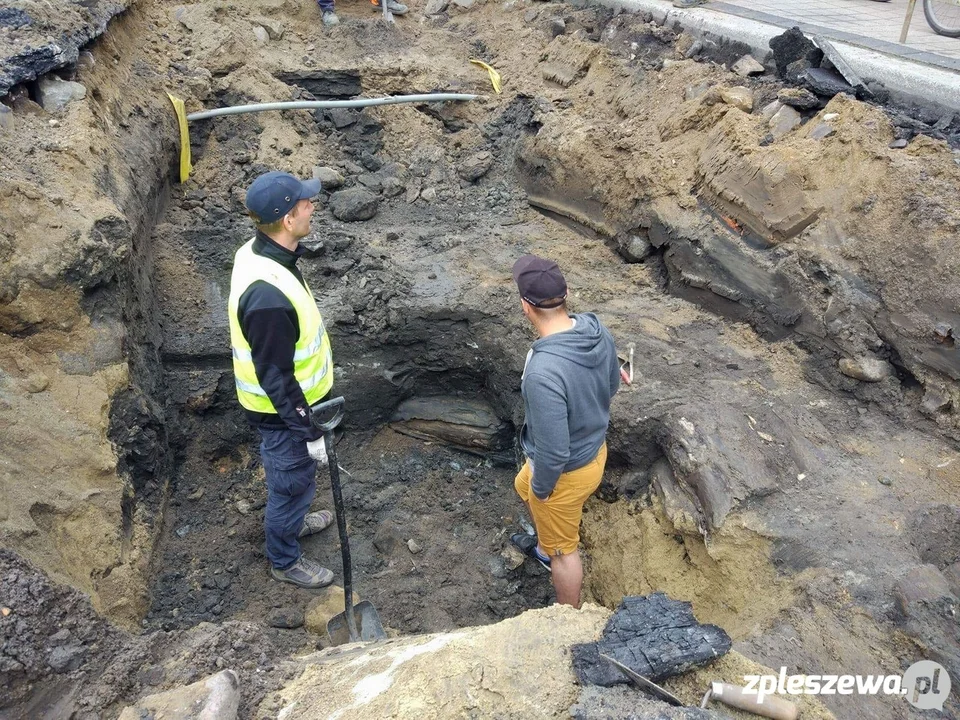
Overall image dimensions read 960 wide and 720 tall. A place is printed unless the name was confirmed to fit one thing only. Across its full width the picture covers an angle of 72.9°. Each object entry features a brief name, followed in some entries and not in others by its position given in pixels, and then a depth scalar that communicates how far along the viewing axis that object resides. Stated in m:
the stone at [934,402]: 3.41
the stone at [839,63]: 4.45
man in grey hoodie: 2.65
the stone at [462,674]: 1.93
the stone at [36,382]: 3.07
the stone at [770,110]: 4.56
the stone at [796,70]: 4.70
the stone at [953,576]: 2.62
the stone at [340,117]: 6.50
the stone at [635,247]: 4.92
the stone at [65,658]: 2.21
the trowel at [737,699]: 1.93
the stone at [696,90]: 5.12
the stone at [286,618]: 3.49
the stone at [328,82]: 6.77
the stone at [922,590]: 2.53
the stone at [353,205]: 5.56
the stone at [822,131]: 4.11
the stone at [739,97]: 4.75
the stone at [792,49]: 4.82
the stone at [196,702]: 1.93
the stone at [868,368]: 3.62
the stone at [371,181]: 6.01
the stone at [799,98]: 4.39
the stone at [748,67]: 5.07
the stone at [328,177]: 5.85
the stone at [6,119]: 3.62
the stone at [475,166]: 6.23
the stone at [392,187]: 5.99
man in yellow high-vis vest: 2.85
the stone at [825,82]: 4.41
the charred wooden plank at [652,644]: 2.00
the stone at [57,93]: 4.00
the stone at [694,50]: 5.64
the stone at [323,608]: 3.50
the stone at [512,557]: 3.98
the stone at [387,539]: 4.14
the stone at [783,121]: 4.39
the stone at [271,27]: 7.00
